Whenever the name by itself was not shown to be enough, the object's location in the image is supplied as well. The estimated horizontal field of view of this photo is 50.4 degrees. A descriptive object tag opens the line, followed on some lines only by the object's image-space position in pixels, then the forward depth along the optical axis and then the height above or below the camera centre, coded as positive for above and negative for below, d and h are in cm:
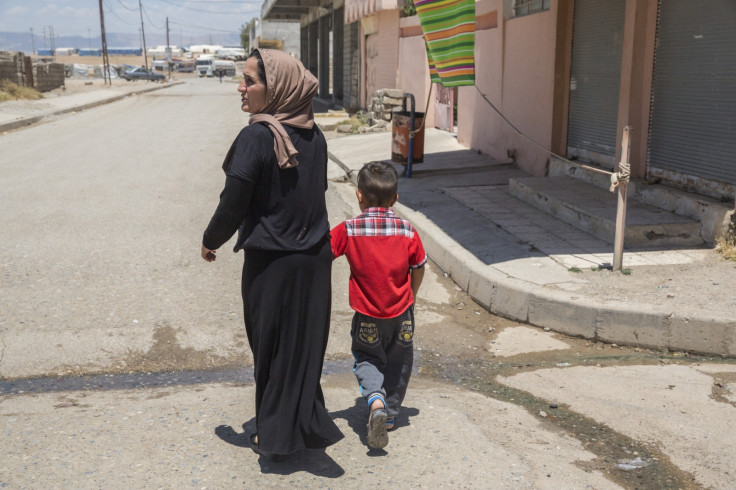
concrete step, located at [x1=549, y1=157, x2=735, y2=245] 668 -111
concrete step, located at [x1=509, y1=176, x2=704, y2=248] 691 -123
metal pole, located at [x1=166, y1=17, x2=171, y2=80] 11185 +542
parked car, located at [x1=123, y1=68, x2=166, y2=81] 6969 +75
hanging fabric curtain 849 +49
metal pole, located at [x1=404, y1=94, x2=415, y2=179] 1114 -84
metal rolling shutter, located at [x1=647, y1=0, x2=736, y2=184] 691 -9
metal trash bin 1141 -80
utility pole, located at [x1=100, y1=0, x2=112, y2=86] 5051 +303
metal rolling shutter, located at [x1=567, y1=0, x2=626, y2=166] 883 +4
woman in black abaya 311 -64
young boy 349 -83
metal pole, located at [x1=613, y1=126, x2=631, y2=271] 593 -86
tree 11488 +686
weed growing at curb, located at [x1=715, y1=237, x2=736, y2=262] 642 -136
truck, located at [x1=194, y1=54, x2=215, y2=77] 8756 +180
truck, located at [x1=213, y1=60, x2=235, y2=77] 8150 +168
